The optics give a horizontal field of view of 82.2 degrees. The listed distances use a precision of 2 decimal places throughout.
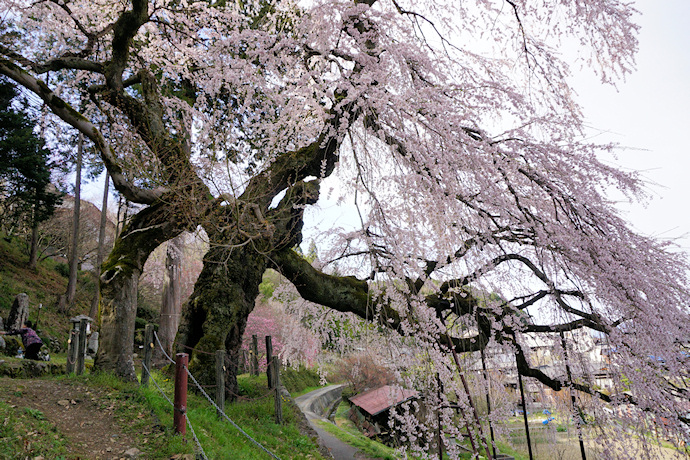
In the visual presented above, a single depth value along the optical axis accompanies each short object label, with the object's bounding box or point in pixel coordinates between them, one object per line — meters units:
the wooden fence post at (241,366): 16.71
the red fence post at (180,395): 4.58
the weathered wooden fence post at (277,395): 7.64
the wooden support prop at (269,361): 8.42
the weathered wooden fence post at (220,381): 6.27
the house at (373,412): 13.05
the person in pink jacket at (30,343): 9.88
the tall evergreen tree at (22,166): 16.20
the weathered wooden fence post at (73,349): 7.06
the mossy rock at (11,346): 10.43
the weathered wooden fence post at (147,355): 6.17
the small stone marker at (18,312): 13.03
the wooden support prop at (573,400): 5.01
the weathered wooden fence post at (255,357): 11.34
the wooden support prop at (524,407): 5.65
